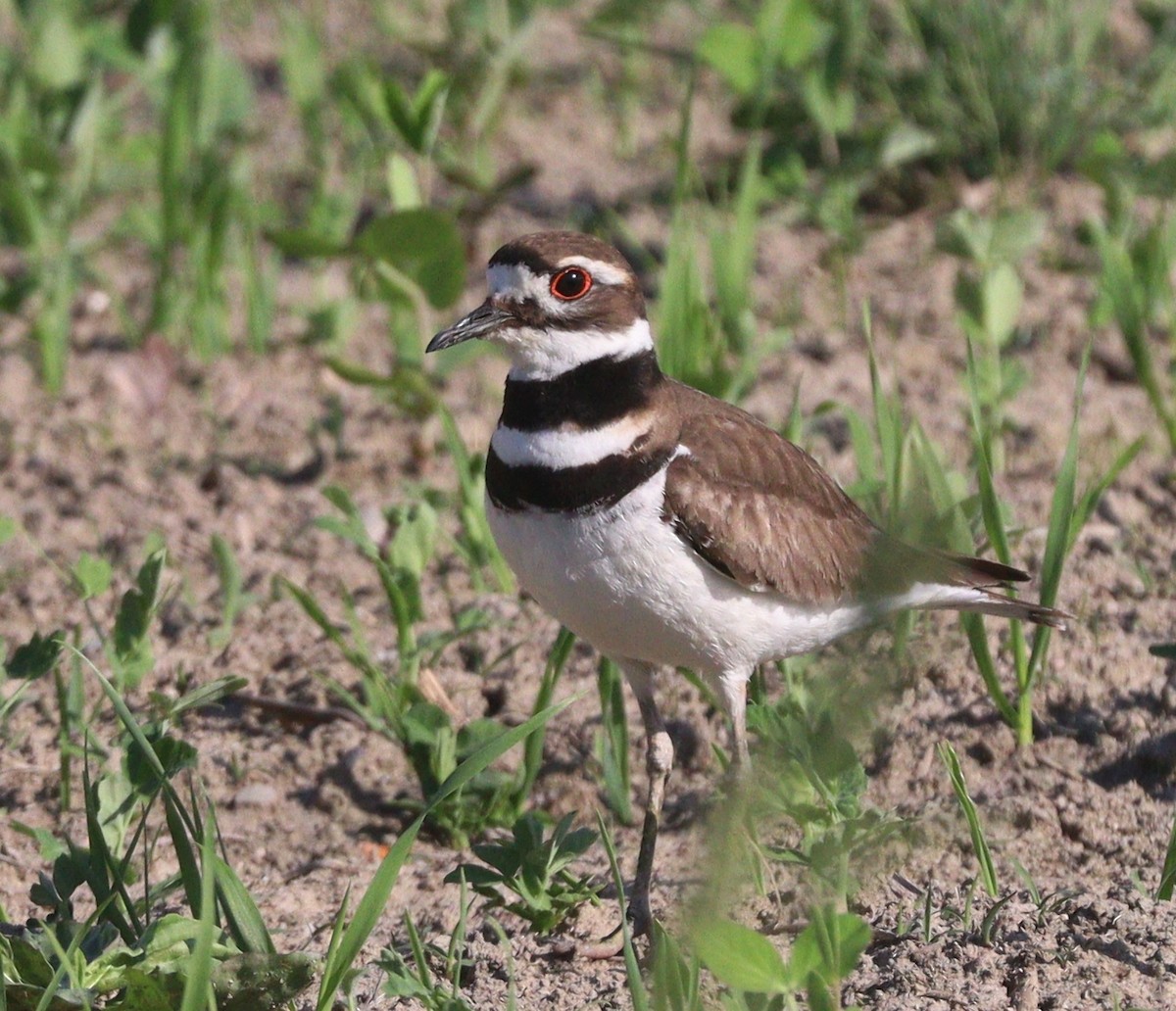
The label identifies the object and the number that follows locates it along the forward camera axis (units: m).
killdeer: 7.48
